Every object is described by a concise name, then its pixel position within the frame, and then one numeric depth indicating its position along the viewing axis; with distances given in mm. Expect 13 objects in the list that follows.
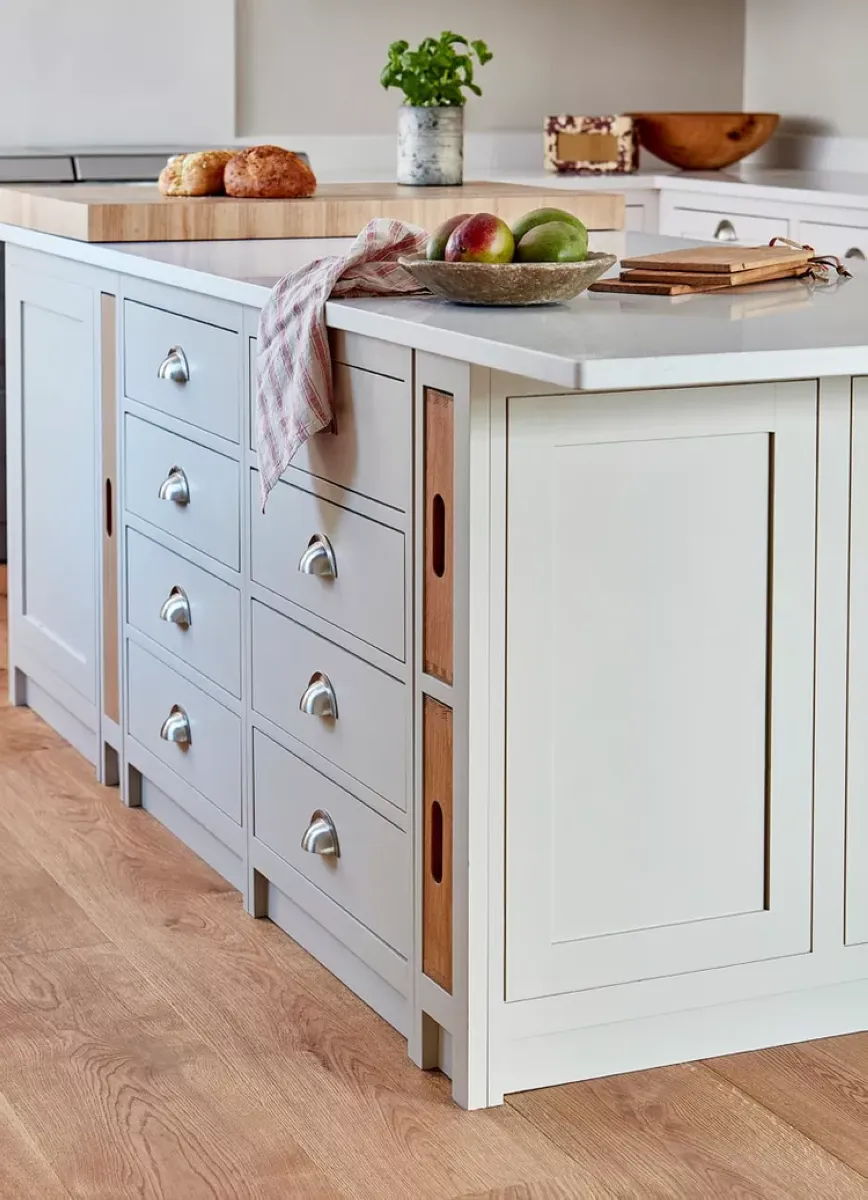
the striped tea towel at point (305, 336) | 2016
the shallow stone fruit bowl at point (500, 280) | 1940
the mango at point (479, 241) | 1948
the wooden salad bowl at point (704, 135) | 4867
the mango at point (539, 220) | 2014
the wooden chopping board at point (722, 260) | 2209
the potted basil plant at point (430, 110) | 3100
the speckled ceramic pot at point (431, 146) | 3174
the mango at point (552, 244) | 1979
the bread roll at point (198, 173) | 2938
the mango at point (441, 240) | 1986
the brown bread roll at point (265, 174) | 2859
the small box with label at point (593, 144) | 4832
